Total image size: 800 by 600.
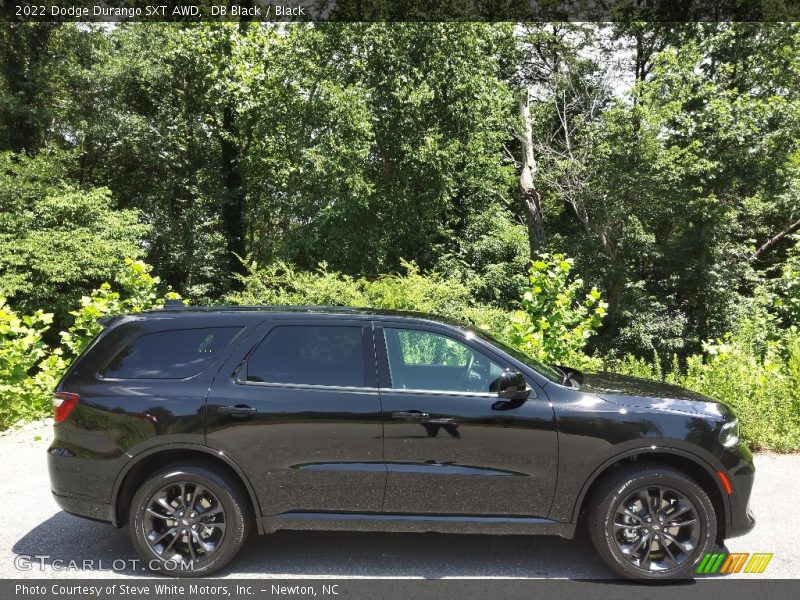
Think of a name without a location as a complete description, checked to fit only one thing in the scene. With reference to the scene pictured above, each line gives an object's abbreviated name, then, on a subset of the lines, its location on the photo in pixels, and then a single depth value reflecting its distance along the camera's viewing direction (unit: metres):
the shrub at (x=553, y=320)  7.83
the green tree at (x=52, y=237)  16.20
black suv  4.05
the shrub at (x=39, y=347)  7.65
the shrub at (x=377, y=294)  9.91
